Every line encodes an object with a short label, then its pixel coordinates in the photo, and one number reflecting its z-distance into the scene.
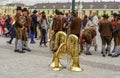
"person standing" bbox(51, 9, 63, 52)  15.09
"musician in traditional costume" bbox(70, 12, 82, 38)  14.80
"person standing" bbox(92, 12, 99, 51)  16.93
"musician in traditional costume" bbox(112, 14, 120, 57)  15.00
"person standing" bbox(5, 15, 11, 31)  24.54
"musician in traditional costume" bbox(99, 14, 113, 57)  14.84
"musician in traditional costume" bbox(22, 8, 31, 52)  15.72
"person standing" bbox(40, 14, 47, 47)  18.15
